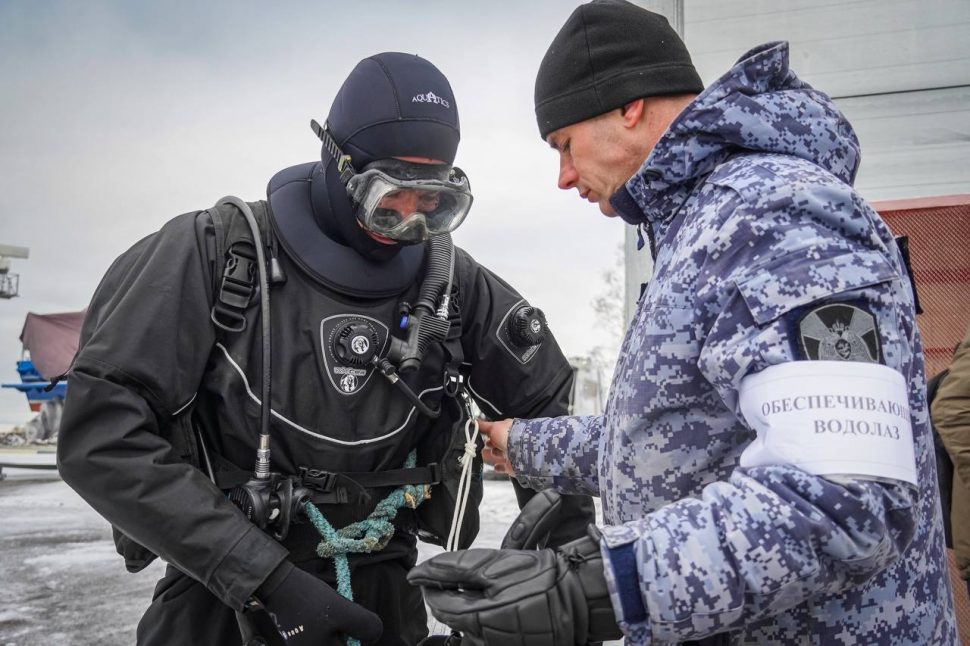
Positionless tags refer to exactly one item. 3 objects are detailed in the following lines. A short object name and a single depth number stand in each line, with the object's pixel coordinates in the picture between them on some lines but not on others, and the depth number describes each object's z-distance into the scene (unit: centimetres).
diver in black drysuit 196
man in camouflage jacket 108
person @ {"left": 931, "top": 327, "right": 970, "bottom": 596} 303
